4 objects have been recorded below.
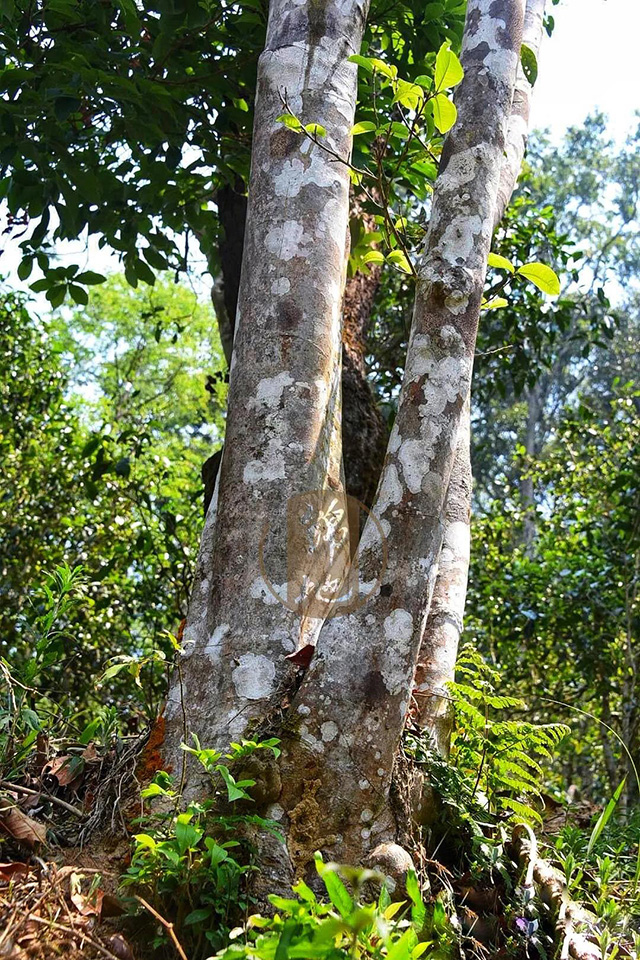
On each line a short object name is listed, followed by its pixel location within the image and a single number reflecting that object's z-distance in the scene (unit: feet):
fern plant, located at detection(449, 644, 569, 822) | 7.91
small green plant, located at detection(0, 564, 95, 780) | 7.39
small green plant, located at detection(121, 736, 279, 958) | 5.48
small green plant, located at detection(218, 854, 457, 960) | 4.55
